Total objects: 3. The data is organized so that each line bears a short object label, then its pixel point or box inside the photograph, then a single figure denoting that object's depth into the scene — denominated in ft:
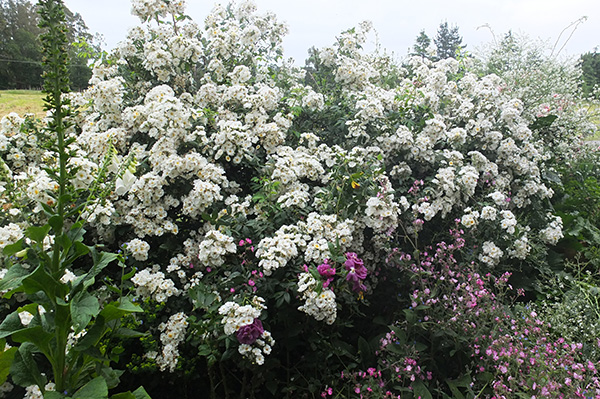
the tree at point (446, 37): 100.68
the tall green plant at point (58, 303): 4.59
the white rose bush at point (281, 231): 6.58
